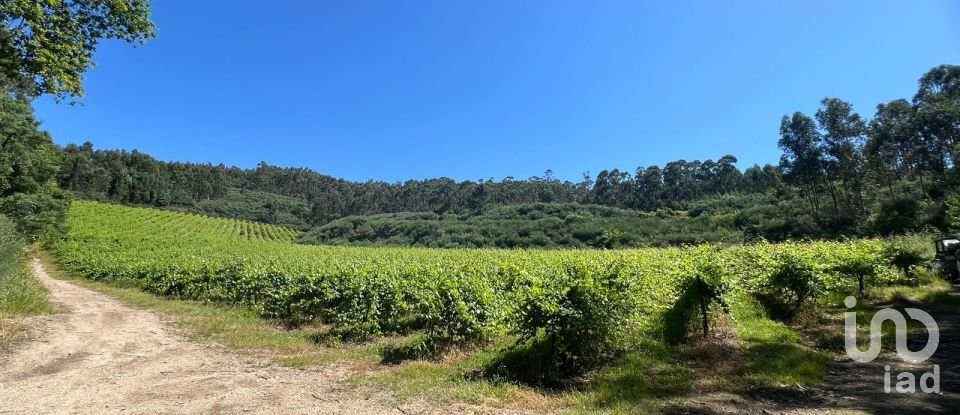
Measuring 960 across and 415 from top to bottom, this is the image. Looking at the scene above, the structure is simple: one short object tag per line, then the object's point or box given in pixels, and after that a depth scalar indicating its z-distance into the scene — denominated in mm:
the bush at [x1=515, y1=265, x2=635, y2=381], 7207
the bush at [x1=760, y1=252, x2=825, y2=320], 10167
